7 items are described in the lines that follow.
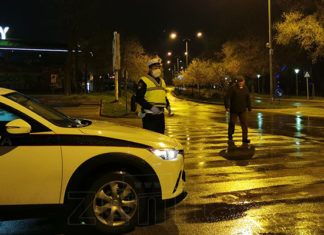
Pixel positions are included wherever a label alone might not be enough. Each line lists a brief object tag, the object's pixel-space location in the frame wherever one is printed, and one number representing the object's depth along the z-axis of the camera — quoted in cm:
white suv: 384
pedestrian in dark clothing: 1016
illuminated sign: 4414
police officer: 611
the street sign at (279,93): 2812
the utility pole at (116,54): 2656
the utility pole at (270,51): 2863
